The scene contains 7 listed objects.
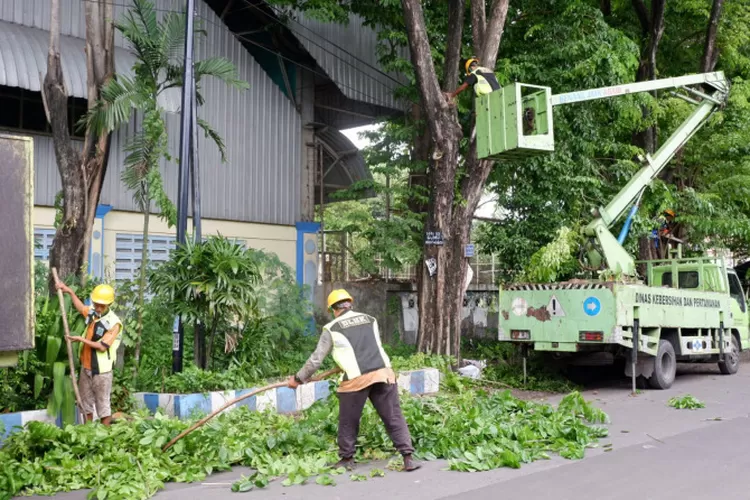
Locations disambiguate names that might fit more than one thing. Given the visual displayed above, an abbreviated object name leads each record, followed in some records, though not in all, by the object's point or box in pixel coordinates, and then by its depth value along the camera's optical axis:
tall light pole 9.87
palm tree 10.40
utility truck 10.61
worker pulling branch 7.02
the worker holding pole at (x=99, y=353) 8.27
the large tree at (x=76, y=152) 10.59
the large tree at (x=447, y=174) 12.89
